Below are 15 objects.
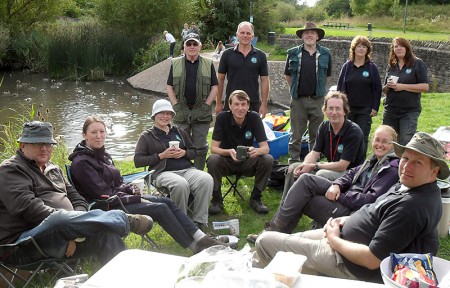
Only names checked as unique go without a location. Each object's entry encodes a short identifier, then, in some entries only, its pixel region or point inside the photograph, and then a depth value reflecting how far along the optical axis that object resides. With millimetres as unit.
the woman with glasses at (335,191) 3816
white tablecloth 1952
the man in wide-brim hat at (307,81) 5953
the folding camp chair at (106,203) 3896
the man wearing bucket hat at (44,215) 3154
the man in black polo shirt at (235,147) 5043
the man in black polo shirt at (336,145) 4582
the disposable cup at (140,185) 4395
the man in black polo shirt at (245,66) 5844
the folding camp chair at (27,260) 3164
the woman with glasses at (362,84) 5770
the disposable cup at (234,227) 4547
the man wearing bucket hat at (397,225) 2600
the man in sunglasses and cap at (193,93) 5629
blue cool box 6586
